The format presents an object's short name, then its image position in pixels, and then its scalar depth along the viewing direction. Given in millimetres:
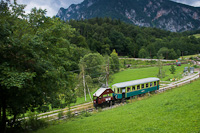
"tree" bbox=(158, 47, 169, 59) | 98938
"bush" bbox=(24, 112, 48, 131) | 16156
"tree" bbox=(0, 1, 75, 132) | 9500
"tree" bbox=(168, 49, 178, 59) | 98644
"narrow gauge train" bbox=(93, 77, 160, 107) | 24684
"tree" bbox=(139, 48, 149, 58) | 107525
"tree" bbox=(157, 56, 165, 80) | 41391
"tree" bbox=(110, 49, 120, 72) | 68488
